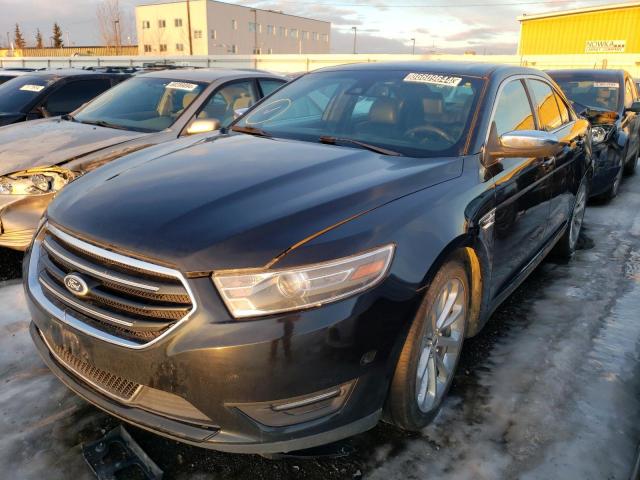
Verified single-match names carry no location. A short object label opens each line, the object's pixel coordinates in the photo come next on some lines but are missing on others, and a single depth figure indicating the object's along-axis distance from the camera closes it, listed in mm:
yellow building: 35500
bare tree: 48906
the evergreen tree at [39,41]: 91981
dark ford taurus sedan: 1749
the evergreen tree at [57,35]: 89062
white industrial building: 72438
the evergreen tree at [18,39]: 93569
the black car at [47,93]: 6430
